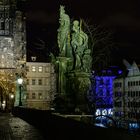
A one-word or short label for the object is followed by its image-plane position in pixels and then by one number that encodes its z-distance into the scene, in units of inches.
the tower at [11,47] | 2126.6
